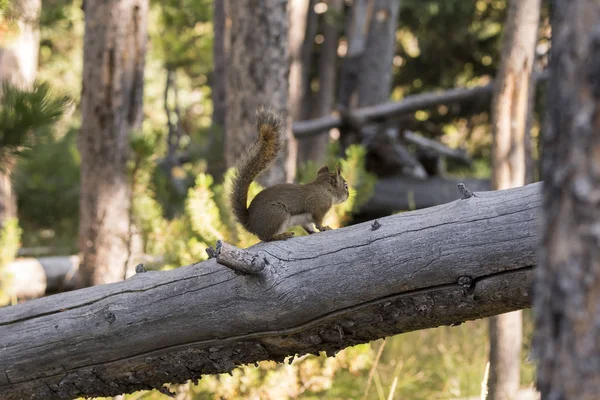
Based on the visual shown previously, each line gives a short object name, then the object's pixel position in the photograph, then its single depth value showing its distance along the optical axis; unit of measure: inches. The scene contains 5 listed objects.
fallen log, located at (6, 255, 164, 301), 472.4
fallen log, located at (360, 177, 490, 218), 580.7
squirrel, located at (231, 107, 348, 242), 219.5
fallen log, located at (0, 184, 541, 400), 167.0
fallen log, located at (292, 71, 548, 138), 586.2
